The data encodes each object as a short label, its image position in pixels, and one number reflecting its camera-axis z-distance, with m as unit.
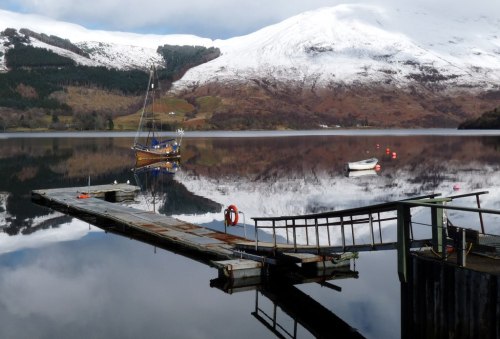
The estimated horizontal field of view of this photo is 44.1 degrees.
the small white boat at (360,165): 87.64
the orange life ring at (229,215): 32.84
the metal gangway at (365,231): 17.39
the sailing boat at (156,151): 112.69
